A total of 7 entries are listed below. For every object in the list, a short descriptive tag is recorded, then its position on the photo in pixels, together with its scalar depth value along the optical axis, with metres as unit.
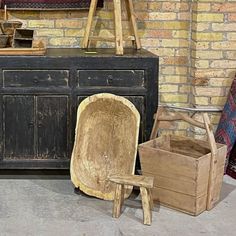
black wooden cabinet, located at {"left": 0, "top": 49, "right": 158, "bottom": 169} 3.52
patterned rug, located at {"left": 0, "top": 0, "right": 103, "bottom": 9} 3.97
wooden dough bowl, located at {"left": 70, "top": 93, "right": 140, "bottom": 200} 3.41
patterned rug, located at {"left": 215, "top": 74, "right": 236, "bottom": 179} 3.89
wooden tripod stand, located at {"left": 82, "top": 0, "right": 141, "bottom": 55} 3.66
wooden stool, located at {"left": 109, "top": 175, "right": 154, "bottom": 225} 2.99
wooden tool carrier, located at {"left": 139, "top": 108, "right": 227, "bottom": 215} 3.07
